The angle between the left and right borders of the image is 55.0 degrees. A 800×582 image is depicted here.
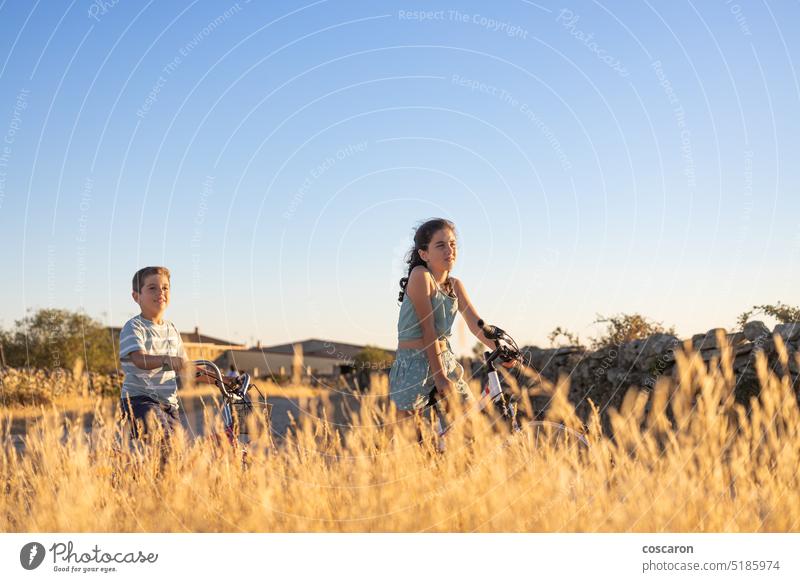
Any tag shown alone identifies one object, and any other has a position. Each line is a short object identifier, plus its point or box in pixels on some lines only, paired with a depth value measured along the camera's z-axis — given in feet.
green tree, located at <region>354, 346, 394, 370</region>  102.02
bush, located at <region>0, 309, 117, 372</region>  83.15
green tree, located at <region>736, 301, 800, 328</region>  29.66
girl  15.96
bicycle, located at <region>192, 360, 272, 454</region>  16.21
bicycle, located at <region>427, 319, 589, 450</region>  15.92
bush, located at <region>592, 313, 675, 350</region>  40.04
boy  15.85
